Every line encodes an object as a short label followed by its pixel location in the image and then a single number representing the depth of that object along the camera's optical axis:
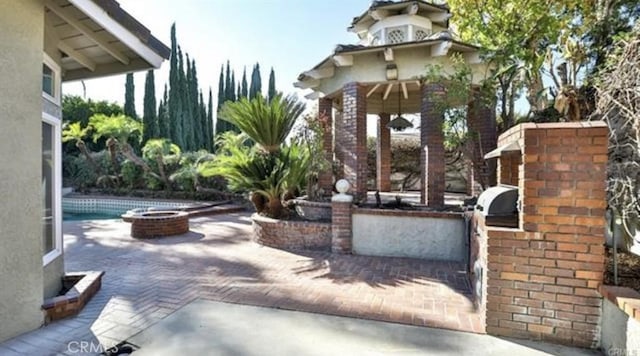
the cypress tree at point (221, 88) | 32.19
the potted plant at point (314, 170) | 8.68
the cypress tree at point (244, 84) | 33.88
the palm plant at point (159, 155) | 16.73
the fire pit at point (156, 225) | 9.09
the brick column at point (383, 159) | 13.30
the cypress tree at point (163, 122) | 27.67
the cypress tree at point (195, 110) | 29.06
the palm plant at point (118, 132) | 16.75
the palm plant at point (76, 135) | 18.77
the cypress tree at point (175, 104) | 27.55
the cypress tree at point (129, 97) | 28.41
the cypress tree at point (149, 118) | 27.34
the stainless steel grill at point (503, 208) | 3.87
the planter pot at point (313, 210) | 8.53
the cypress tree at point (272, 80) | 34.78
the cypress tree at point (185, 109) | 28.11
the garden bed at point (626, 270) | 3.59
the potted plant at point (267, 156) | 8.34
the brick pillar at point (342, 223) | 7.24
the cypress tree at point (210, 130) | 30.86
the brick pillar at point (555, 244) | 3.28
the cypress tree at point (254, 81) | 34.72
